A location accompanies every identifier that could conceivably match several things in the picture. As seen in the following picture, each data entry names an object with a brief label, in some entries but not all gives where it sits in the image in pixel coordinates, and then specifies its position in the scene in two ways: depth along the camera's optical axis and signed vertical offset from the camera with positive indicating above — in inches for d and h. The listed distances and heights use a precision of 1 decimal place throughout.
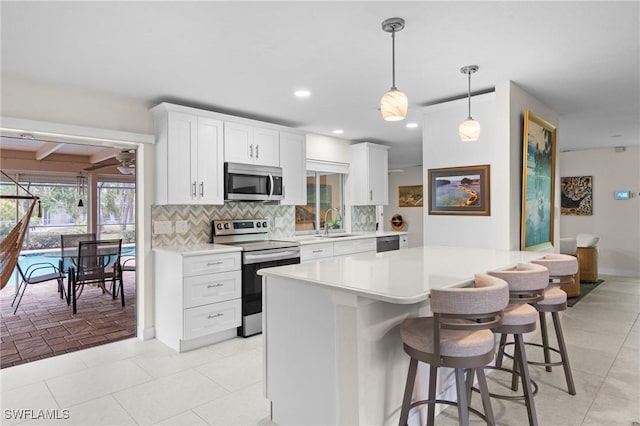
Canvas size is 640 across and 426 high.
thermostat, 270.1 +9.3
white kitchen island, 72.3 -26.5
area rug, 200.1 -50.0
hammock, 134.6 -12.0
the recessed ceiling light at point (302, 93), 137.3 +43.5
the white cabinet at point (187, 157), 144.5 +21.4
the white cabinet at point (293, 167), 182.7 +21.3
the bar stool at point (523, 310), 82.5 -23.4
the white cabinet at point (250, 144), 160.9 +29.5
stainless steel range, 149.3 -18.8
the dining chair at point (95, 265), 178.0 -27.0
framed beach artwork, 137.6 +7.0
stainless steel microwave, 160.2 +12.3
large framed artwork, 135.9 +10.3
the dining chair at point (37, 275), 172.4 -31.0
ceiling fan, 176.7 +24.0
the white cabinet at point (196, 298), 134.0 -33.0
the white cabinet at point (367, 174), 228.2 +21.8
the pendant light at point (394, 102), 84.3 +24.2
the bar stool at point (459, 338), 62.8 -24.0
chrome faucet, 209.0 -4.9
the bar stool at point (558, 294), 98.4 -23.0
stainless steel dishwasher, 211.9 -19.7
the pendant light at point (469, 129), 112.6 +24.0
